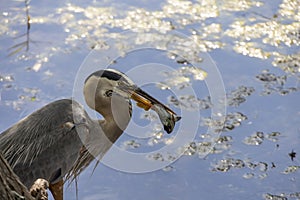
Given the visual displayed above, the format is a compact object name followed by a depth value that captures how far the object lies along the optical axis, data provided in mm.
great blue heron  7750
